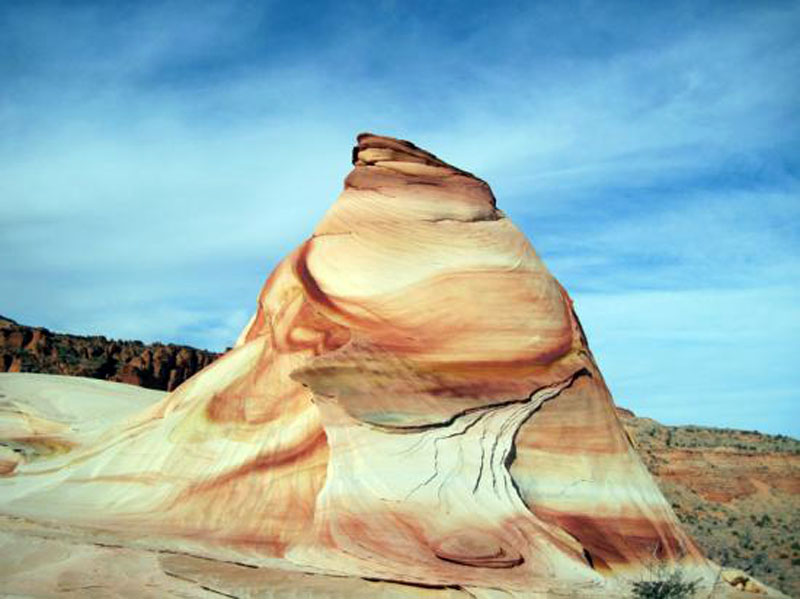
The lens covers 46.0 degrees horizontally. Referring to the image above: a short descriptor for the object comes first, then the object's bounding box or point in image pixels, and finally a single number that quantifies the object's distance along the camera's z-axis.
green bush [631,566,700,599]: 10.06
